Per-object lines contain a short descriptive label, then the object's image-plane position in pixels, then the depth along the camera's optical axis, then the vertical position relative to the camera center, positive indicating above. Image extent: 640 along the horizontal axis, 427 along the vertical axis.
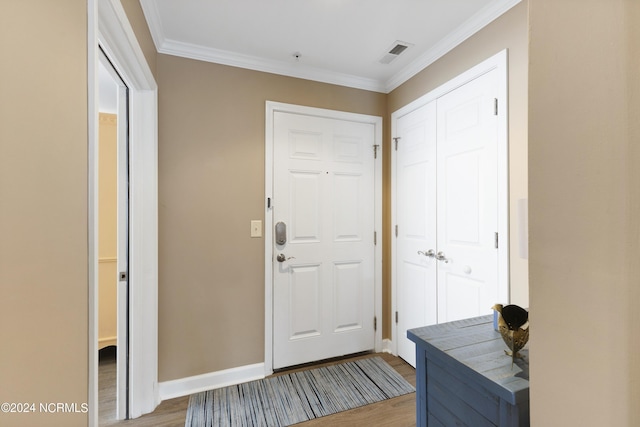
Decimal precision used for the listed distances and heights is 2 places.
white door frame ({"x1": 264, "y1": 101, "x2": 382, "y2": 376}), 2.18 -0.01
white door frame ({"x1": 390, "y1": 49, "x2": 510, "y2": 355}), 1.54 +0.25
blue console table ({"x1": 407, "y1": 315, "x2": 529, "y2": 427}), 0.80 -0.51
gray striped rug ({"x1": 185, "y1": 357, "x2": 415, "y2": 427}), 1.75 -1.23
